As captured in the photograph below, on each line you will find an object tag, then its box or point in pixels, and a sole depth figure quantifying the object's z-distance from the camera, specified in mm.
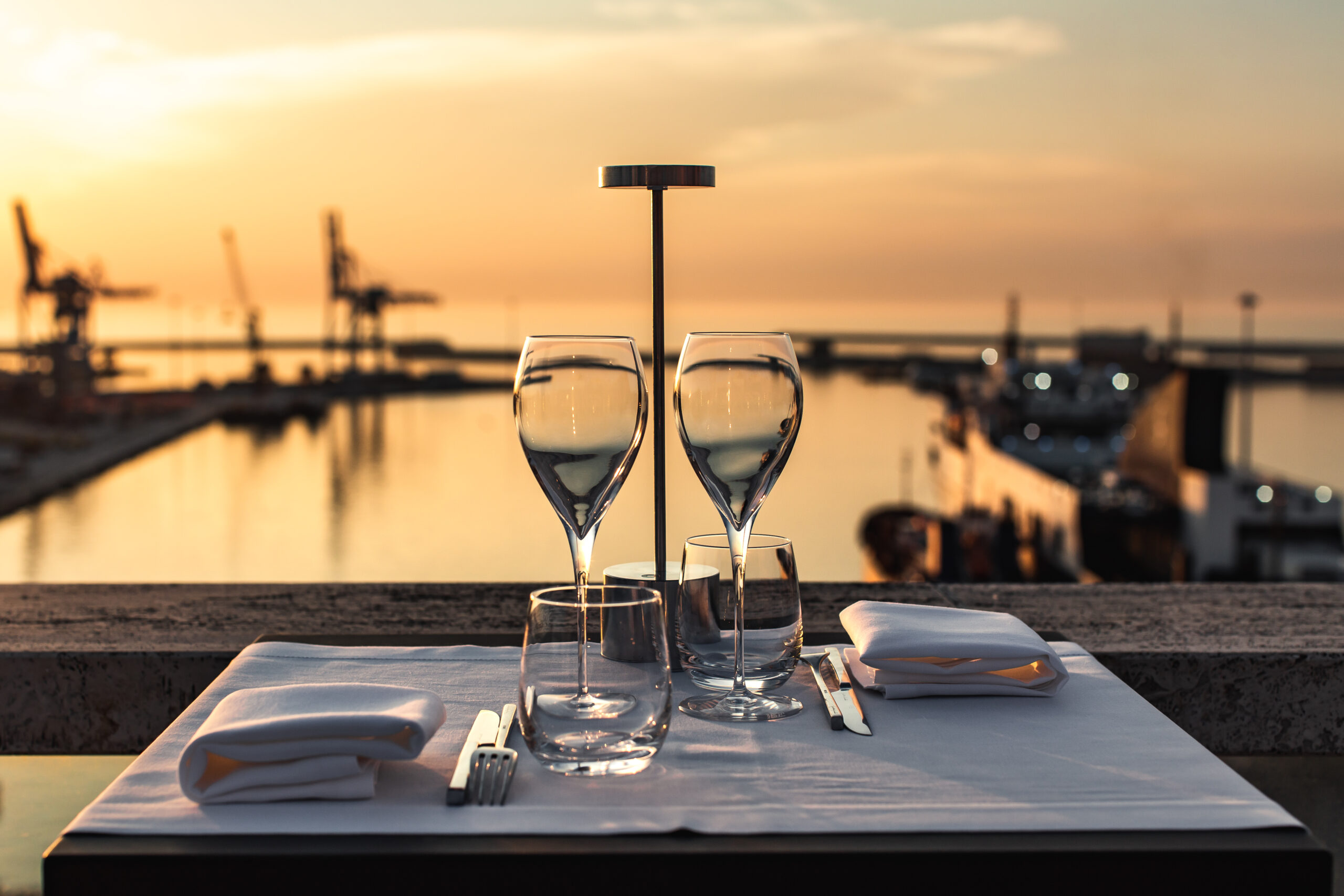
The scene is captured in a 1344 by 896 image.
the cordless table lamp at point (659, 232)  995
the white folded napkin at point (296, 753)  653
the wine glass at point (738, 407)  800
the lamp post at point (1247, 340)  19250
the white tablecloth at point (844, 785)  627
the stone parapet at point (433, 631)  1306
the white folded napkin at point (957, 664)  866
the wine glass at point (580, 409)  759
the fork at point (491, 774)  662
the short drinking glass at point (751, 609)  861
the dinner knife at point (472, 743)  660
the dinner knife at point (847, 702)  795
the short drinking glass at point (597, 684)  657
